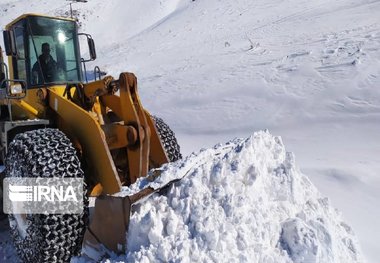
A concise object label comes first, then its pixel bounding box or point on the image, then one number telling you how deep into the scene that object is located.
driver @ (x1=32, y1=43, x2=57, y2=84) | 4.51
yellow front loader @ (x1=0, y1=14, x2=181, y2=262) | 3.28
